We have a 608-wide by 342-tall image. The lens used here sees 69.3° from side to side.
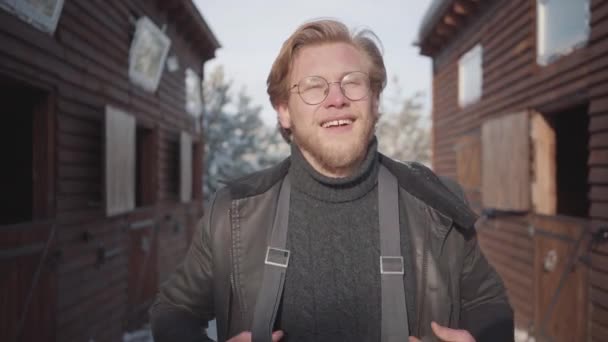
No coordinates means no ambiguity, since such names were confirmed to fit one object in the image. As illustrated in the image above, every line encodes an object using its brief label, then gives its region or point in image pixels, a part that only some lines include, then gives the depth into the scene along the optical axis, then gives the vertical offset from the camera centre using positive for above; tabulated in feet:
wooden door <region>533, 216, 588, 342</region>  16.12 -4.35
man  5.72 -1.09
